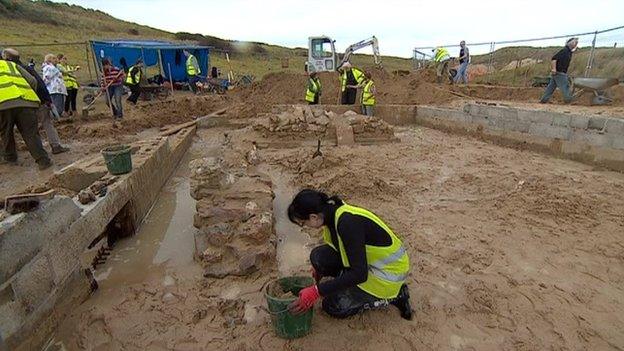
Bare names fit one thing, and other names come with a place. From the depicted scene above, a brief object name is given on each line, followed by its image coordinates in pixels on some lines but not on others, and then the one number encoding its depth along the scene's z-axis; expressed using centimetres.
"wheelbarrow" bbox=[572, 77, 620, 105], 813
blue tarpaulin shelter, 1516
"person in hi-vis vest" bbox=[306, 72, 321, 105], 1065
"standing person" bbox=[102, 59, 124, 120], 967
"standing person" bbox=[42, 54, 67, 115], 843
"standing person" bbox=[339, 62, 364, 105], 1063
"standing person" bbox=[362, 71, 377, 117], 985
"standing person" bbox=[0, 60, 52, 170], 528
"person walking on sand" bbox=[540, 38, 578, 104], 817
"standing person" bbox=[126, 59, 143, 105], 1130
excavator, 1495
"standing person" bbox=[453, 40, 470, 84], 1286
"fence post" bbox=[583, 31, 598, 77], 895
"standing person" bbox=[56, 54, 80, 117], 991
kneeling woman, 228
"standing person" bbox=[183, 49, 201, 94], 1476
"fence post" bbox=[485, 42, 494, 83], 1239
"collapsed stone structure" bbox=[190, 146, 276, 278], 352
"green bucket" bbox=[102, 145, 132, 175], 429
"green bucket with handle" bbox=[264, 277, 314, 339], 242
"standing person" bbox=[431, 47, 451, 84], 1388
